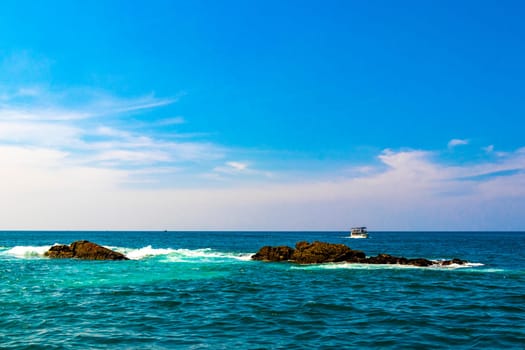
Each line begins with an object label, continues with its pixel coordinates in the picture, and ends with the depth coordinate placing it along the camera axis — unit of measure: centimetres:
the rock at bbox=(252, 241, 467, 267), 4769
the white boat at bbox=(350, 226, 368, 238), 17262
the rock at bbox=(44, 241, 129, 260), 5281
